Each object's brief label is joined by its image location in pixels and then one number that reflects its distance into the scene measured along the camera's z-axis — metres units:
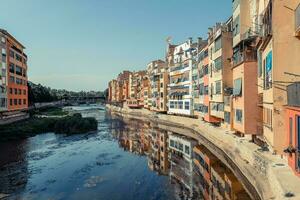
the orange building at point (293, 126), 10.66
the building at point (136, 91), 70.62
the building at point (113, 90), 106.69
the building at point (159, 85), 50.76
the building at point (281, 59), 13.48
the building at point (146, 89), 63.29
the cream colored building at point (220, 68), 24.26
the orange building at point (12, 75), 33.67
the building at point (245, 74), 18.19
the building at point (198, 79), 33.25
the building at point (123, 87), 87.55
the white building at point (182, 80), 39.73
